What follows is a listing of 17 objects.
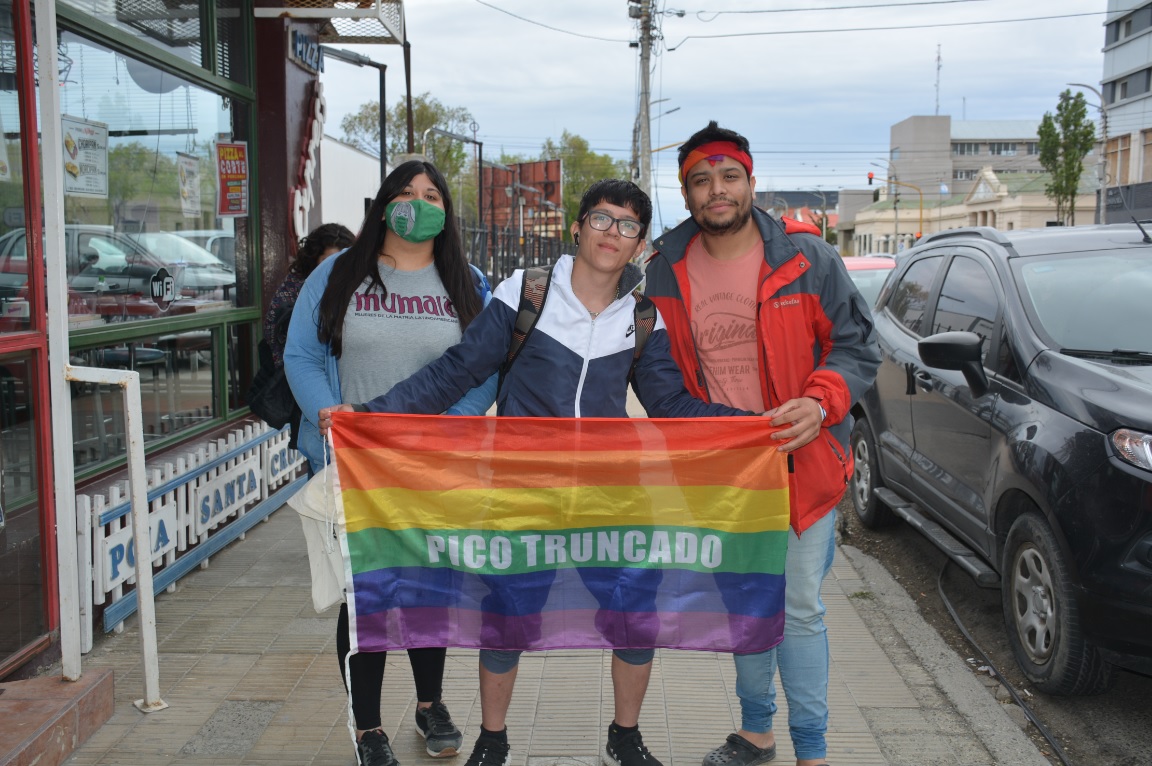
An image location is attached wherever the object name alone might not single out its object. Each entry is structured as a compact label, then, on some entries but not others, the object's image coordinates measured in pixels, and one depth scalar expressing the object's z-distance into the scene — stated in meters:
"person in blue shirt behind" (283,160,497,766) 3.54
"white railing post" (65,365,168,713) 3.92
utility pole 31.98
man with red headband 3.42
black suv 4.02
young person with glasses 3.42
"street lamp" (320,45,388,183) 9.76
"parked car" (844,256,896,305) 11.42
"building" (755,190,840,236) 151.00
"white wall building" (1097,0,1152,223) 64.00
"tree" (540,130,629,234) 76.44
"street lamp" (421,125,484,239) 17.05
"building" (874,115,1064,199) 133.62
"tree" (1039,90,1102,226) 55.59
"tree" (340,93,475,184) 50.84
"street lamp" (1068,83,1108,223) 54.12
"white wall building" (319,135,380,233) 22.39
